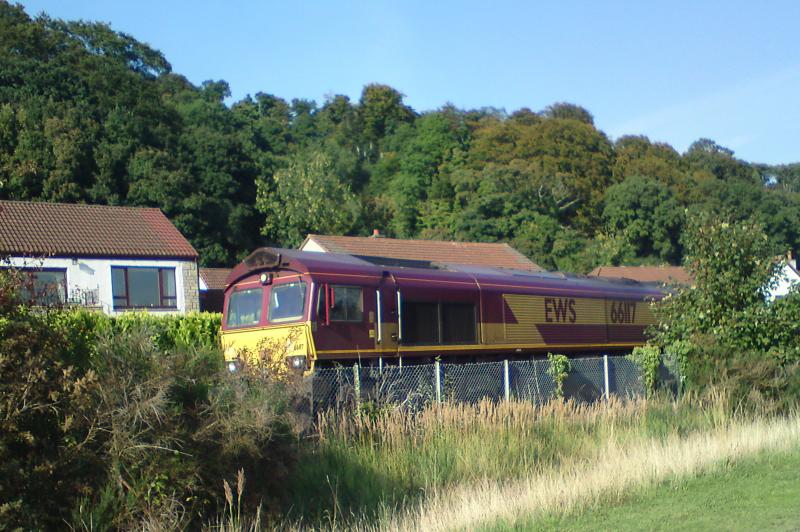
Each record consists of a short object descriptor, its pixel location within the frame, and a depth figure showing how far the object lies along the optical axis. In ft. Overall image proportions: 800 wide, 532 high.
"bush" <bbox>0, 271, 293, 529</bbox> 22.90
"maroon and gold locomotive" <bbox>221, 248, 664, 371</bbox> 54.54
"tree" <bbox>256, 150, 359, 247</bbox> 188.75
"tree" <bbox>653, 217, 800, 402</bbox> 53.21
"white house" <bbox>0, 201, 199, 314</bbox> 104.94
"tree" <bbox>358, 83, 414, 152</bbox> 296.92
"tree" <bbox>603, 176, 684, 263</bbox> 215.10
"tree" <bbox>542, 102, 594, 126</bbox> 285.64
